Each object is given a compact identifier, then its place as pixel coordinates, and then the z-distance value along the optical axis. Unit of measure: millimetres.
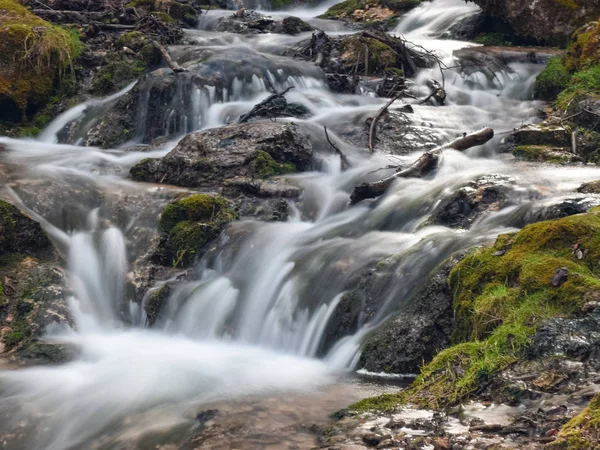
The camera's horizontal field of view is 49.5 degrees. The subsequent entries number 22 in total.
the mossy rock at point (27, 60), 12766
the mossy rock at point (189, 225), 7867
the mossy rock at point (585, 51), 12008
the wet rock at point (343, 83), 13117
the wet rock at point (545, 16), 14758
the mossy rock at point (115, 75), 13461
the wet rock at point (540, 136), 9609
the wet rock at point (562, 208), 5855
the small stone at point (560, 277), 4043
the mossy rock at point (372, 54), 14134
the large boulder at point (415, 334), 5168
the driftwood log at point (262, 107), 11344
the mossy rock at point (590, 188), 6580
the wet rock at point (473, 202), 7023
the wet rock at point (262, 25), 17453
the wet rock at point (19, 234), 7281
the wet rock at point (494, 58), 14097
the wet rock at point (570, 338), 3574
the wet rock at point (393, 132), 10453
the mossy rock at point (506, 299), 3834
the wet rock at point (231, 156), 9391
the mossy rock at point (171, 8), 18562
